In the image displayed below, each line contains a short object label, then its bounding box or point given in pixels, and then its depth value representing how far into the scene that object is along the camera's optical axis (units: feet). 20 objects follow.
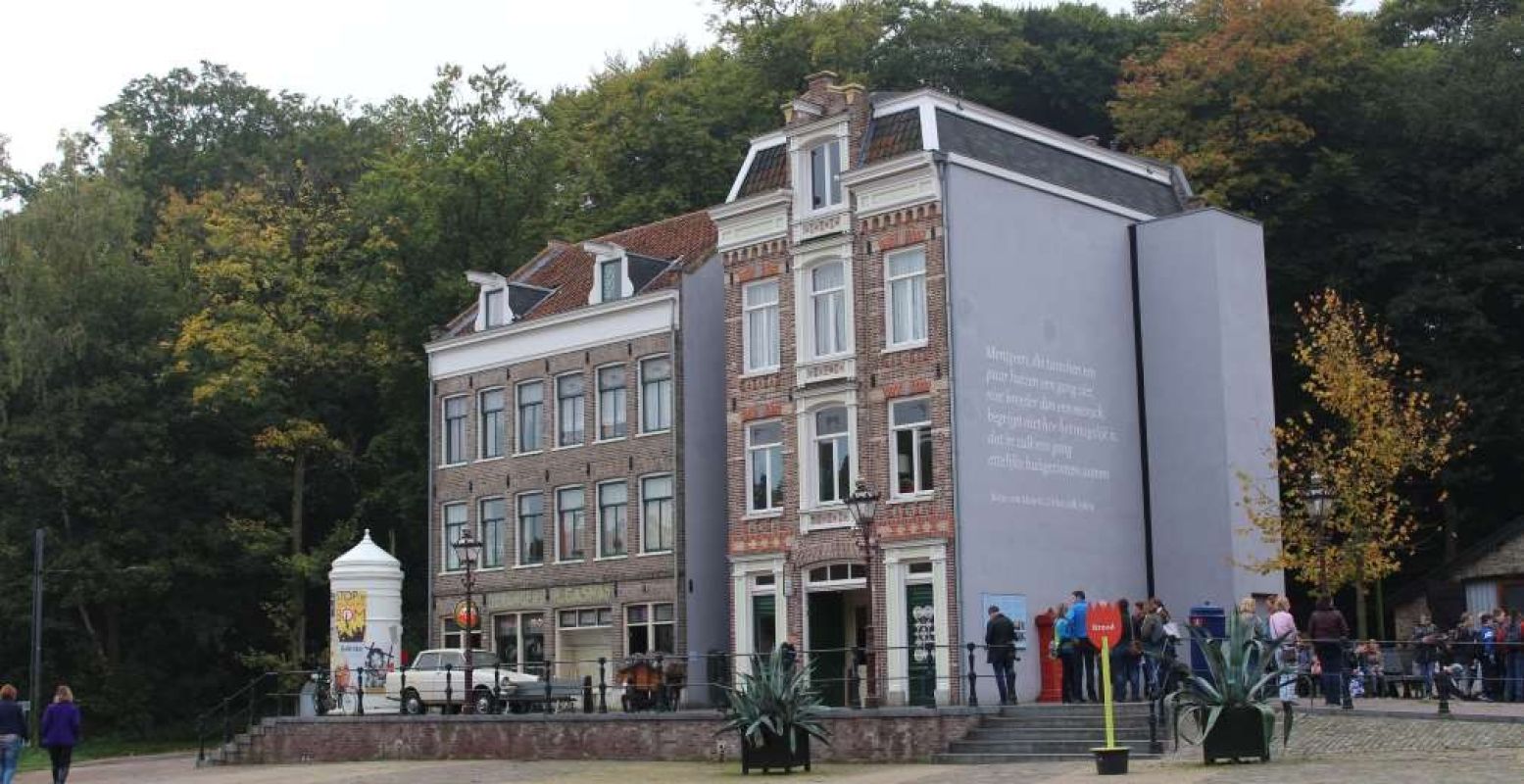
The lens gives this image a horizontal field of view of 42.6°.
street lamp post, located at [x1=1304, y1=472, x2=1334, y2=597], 103.40
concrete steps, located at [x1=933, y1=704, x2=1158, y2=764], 89.92
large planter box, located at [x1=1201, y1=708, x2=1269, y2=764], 75.20
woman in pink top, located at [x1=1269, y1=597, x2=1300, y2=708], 87.25
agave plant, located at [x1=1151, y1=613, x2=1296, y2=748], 74.18
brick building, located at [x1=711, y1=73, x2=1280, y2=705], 122.72
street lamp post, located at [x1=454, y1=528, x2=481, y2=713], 125.08
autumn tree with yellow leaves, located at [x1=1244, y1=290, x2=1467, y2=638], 128.36
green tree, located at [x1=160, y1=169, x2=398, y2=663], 184.24
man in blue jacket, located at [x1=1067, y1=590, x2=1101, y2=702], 102.22
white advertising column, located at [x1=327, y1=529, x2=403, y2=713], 146.41
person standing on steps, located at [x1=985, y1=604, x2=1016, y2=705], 101.65
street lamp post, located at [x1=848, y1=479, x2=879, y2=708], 108.58
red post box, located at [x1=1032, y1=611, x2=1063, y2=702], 117.60
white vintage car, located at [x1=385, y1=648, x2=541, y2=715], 136.98
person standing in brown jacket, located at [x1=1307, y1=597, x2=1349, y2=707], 91.86
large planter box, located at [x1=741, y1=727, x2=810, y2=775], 86.99
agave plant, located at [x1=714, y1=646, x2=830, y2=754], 86.28
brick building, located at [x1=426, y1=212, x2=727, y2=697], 145.69
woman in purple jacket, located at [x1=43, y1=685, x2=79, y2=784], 96.22
